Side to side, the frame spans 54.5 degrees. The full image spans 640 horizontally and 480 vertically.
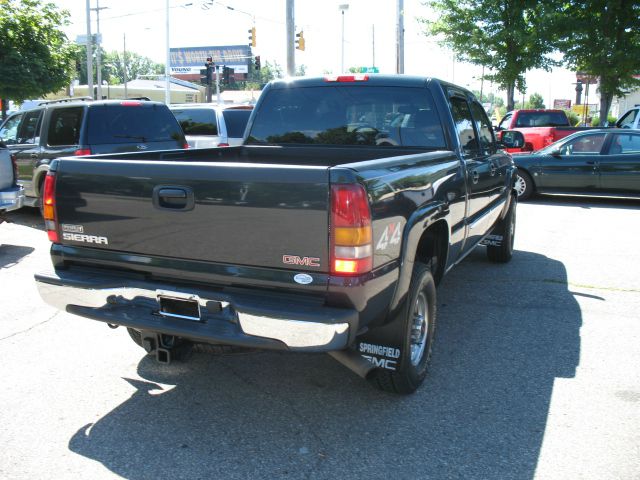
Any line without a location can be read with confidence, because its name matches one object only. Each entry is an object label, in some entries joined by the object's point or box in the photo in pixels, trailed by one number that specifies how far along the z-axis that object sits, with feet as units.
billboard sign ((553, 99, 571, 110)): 191.61
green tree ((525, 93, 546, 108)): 313.32
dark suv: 29.45
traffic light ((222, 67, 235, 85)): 107.19
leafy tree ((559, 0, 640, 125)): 69.31
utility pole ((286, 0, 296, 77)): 63.16
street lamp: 99.14
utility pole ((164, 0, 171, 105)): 109.99
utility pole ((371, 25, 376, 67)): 197.92
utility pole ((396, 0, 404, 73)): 81.30
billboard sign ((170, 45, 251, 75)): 274.98
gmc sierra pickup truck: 9.65
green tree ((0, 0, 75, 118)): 58.54
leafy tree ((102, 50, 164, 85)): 424.54
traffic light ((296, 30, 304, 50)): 86.99
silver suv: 38.32
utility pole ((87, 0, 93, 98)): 108.18
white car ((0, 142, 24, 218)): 26.00
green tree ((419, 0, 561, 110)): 74.38
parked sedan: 40.70
